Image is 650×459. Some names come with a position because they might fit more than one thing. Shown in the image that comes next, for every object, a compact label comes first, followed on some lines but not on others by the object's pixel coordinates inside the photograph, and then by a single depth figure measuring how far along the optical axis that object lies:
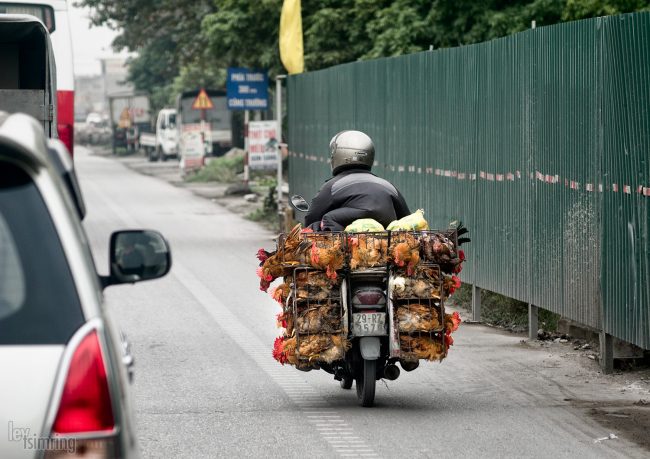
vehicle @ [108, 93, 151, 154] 123.10
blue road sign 46.87
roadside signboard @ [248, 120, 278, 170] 47.69
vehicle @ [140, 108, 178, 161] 101.55
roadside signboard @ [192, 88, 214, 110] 64.90
